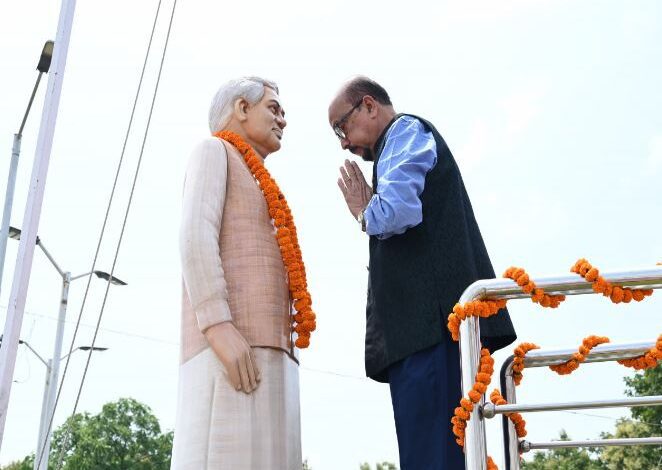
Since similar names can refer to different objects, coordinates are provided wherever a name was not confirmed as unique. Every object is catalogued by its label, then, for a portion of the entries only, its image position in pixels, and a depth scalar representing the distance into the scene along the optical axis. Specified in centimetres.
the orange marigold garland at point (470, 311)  254
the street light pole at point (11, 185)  920
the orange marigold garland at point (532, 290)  251
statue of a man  305
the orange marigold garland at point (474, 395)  246
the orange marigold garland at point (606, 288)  245
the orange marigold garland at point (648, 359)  265
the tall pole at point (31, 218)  322
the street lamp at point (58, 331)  1527
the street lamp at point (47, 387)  1648
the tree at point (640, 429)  2592
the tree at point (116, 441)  4031
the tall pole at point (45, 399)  1672
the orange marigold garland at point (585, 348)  276
